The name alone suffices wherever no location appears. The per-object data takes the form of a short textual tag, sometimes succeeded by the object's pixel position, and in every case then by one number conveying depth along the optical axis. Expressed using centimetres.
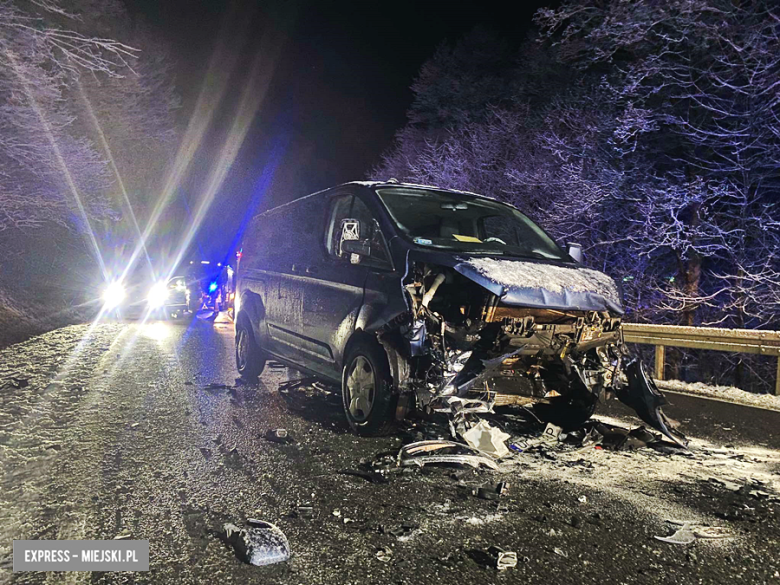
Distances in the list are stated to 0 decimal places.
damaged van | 471
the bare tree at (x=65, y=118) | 984
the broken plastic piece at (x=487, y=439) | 482
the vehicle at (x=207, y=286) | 1866
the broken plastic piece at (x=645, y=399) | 526
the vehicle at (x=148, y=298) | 1820
